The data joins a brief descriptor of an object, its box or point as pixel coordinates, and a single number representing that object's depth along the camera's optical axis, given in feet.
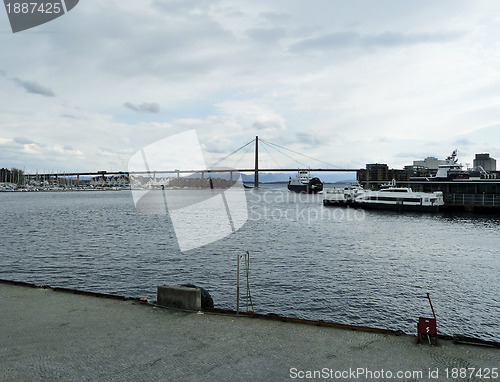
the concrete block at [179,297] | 32.99
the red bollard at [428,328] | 25.20
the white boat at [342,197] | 281.74
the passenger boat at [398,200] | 224.33
